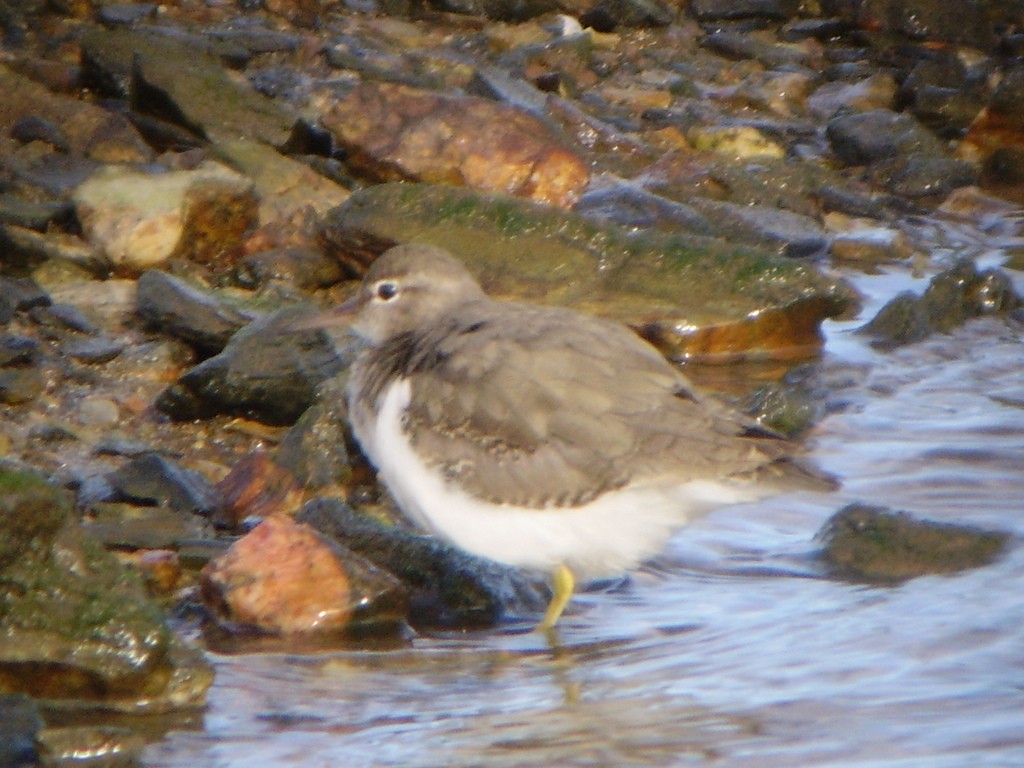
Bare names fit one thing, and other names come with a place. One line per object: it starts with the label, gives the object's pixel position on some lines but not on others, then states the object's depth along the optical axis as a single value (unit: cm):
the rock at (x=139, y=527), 1325
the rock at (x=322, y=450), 1488
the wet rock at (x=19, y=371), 1570
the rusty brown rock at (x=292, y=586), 1213
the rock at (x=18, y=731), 901
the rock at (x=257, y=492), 1441
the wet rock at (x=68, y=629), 1020
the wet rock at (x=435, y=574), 1316
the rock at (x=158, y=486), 1409
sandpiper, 1216
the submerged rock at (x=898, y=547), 1332
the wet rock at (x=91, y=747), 920
